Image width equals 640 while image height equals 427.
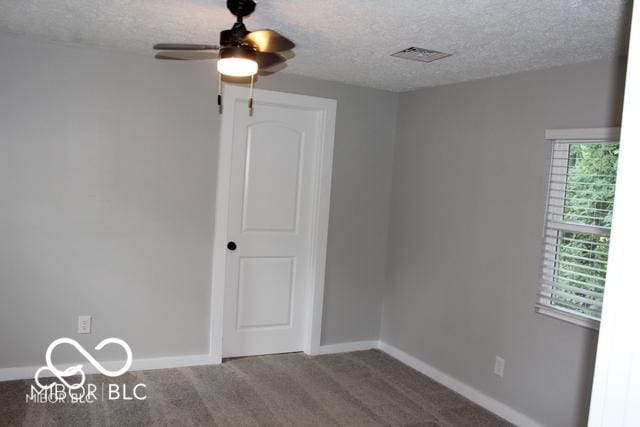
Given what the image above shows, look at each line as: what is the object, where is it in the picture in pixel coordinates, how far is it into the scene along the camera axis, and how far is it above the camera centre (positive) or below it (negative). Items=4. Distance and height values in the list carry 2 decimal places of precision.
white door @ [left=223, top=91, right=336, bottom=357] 4.25 -0.36
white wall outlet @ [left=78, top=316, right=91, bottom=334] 3.76 -1.09
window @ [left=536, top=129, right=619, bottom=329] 3.09 -0.11
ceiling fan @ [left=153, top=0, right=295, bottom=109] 2.47 +0.65
